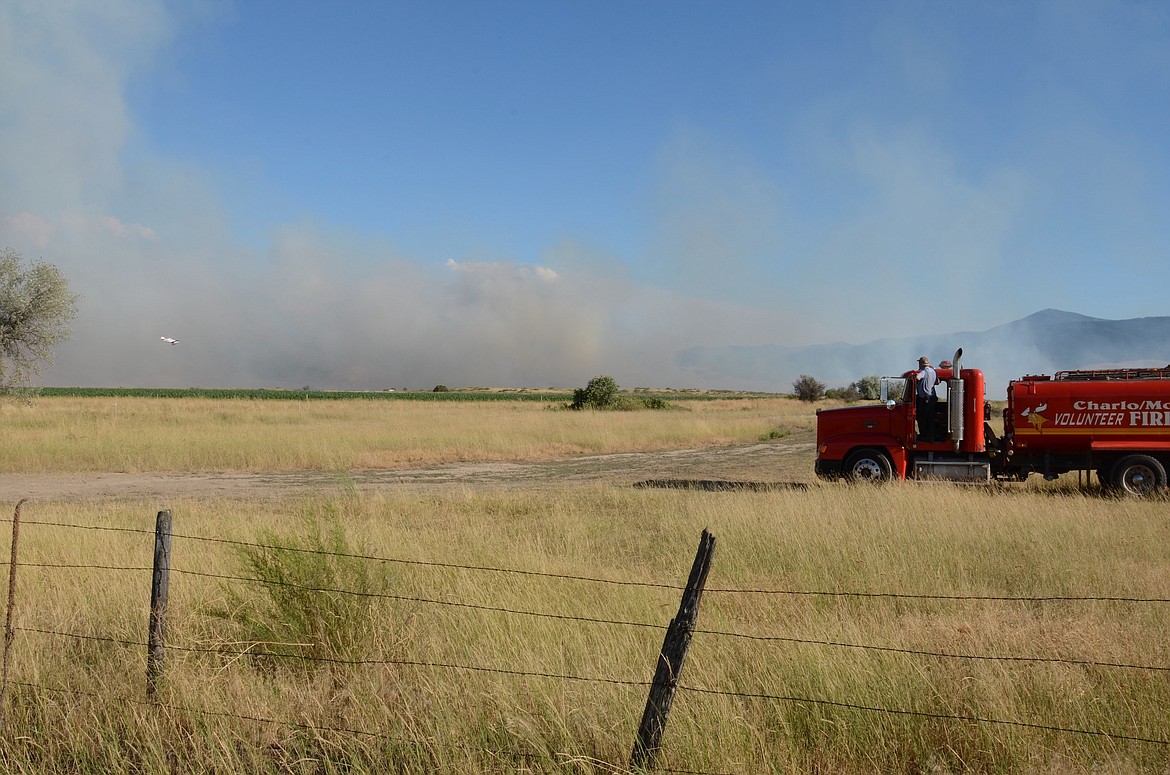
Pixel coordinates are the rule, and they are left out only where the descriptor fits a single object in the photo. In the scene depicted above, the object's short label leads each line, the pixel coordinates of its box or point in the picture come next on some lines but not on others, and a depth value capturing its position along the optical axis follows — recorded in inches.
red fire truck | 588.4
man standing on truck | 615.2
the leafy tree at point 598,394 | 2288.4
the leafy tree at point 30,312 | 1469.0
